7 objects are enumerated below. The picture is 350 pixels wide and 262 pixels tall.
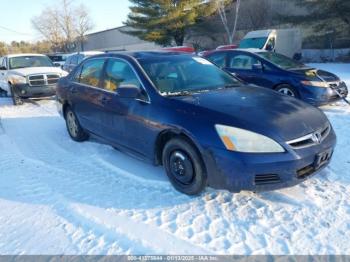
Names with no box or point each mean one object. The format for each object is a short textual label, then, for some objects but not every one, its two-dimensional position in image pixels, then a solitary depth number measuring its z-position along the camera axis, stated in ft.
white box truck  67.26
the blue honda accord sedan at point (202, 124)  10.47
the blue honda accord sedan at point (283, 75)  23.65
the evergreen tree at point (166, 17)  105.40
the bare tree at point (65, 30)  203.00
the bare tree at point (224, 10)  100.58
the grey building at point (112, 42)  151.67
